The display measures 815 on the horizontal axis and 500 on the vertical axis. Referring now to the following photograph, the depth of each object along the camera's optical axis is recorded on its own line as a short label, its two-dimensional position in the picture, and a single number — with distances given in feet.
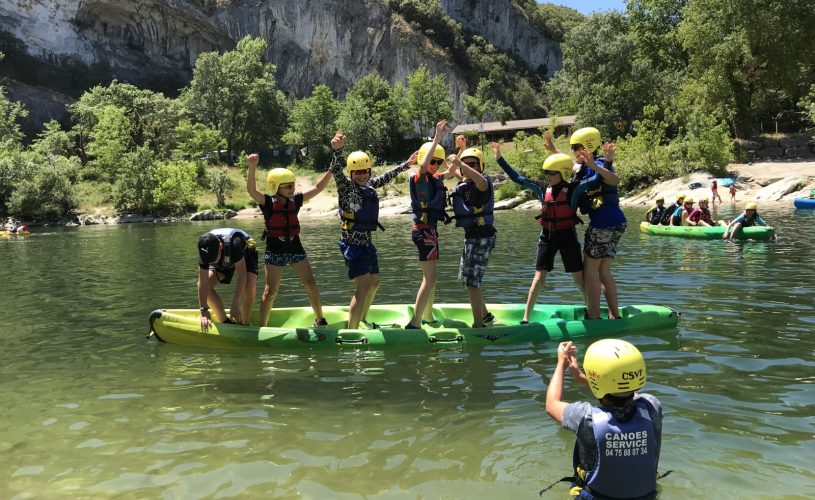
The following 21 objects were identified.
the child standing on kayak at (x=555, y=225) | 26.84
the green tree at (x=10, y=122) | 216.13
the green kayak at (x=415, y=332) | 26.66
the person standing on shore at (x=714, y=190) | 120.98
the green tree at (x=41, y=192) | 169.48
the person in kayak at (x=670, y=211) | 71.72
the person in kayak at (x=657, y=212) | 72.68
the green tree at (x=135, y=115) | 237.25
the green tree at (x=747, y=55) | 156.82
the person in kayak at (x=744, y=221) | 58.80
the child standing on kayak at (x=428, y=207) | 25.99
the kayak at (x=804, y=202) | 96.17
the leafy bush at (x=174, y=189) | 184.24
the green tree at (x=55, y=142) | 225.97
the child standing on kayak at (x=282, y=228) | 27.20
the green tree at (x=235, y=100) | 267.39
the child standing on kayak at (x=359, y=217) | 25.90
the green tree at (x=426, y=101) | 259.80
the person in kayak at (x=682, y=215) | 68.34
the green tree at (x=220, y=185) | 192.24
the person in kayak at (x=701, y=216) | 66.80
